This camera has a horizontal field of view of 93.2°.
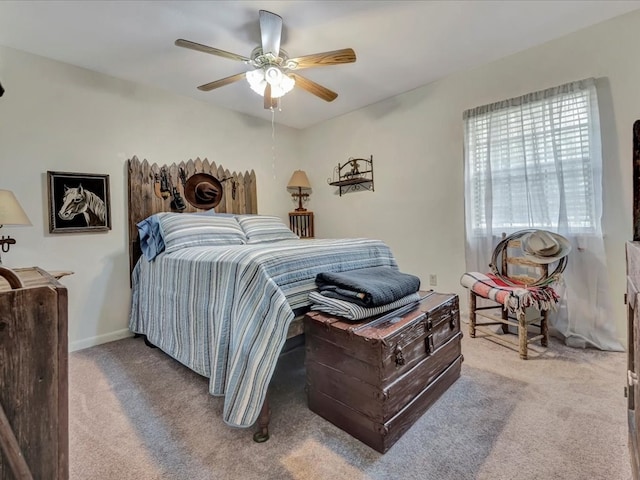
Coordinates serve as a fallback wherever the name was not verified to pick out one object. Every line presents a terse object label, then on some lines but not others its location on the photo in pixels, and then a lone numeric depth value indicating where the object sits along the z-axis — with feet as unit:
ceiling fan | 6.36
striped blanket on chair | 6.70
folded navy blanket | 4.86
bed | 4.62
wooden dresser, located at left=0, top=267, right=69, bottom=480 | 1.83
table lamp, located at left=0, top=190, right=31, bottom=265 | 5.82
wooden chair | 6.80
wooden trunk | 4.23
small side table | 13.97
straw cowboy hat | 7.21
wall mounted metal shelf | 11.91
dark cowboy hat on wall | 10.49
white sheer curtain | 7.23
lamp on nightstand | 13.51
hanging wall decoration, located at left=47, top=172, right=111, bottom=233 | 7.99
